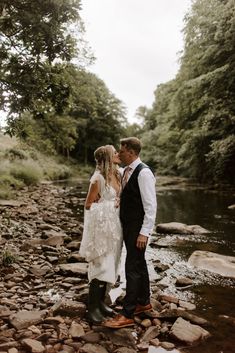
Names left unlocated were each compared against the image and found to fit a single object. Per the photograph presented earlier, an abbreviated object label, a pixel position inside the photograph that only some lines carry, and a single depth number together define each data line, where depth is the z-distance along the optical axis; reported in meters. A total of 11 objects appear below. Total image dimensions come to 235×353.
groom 4.64
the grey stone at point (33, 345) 3.96
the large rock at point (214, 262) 7.28
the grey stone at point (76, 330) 4.39
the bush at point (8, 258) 6.77
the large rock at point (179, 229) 11.13
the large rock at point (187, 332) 4.45
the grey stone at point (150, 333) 4.43
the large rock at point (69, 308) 4.96
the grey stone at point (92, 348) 4.07
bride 4.86
